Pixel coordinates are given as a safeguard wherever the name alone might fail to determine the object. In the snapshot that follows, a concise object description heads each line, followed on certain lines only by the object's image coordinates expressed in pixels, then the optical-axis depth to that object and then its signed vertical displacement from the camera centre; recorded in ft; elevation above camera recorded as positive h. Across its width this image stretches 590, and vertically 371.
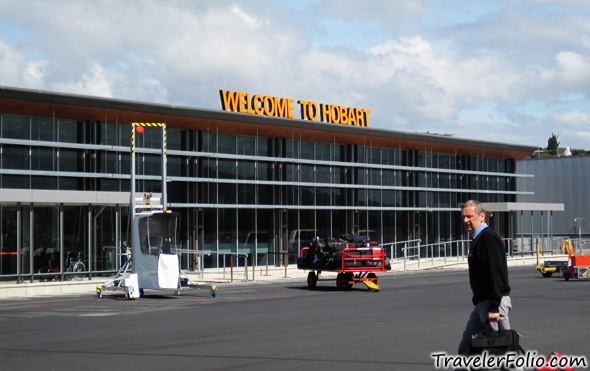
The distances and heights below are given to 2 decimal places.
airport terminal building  107.96 +7.65
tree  479.41 +44.07
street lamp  202.78 -2.13
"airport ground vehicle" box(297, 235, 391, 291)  89.66 -4.30
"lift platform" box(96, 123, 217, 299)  83.15 -3.48
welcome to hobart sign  133.28 +19.12
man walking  26.55 -1.83
